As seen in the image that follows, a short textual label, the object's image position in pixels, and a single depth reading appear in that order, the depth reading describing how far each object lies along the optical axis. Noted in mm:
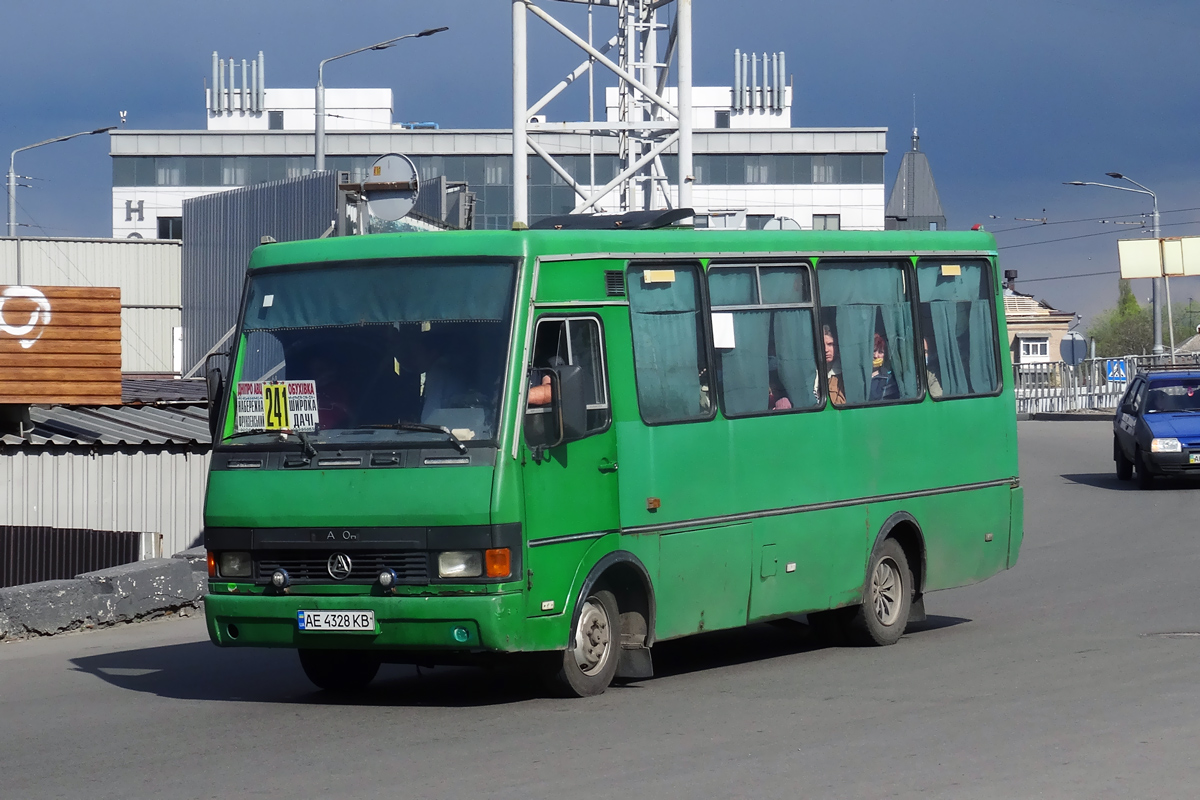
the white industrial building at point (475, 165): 85312
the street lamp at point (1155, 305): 53525
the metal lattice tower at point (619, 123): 20562
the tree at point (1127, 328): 133000
